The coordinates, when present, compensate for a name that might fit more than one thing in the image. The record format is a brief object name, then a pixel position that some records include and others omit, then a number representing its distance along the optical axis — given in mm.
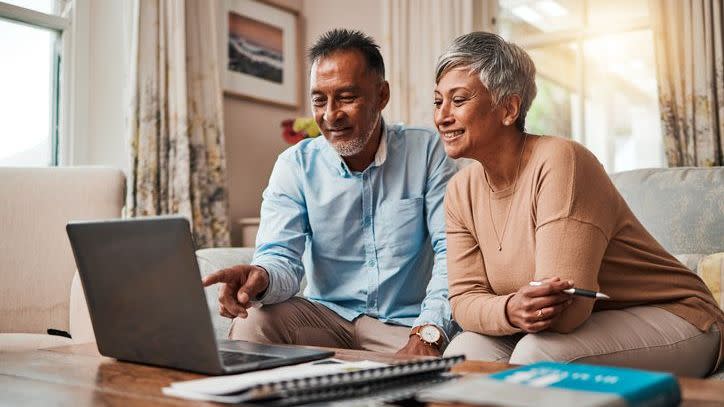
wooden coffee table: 826
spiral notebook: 743
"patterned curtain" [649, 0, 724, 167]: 3066
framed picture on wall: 3760
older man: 1827
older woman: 1271
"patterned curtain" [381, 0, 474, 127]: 3803
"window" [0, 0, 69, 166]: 3066
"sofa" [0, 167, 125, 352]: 2125
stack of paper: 793
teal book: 646
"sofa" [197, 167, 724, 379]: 1855
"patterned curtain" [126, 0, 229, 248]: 3123
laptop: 923
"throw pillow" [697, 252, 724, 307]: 1716
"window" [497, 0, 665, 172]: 3568
